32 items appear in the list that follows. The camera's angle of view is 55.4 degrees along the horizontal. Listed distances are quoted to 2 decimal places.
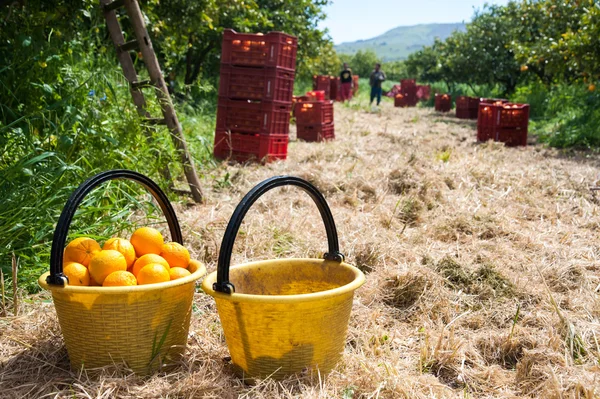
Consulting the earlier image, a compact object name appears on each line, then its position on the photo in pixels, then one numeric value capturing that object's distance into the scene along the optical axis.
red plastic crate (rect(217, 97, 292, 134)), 7.12
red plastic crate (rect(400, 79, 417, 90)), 23.54
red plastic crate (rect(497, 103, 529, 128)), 9.71
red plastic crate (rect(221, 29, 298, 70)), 6.93
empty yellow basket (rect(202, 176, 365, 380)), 2.02
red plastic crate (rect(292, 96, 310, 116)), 11.52
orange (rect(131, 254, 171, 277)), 2.32
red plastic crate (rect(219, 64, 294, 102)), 7.04
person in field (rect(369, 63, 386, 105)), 20.12
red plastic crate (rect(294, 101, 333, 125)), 9.82
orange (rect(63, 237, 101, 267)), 2.29
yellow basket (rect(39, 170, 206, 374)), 2.05
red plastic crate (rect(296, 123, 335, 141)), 9.84
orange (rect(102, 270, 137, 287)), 2.15
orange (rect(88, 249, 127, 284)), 2.20
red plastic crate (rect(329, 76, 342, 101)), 24.08
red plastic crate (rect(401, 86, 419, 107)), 23.92
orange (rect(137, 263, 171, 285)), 2.21
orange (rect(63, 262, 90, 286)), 2.18
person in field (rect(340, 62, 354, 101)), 21.92
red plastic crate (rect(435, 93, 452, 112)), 19.91
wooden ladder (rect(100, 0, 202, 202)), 4.46
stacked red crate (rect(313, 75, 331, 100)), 23.28
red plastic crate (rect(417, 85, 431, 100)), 26.91
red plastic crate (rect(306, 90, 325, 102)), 11.76
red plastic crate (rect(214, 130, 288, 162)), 7.14
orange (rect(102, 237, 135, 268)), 2.36
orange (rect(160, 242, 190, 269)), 2.42
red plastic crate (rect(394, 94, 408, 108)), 22.51
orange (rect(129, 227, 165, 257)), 2.43
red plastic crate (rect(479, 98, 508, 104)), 10.98
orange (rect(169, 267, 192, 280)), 2.28
